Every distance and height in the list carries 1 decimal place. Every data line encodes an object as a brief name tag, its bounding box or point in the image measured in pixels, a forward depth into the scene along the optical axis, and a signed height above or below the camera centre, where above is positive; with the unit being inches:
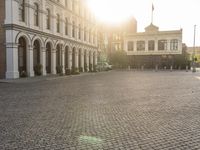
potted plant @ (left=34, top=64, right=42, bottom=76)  967.6 -17.2
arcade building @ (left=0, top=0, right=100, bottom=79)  812.6 +145.6
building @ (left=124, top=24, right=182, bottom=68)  2428.6 +224.1
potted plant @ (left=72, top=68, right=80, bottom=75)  1187.6 -38.5
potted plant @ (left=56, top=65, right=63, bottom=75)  1155.6 -20.8
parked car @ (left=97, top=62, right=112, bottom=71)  1756.4 -7.2
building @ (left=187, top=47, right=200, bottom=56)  5402.1 +422.3
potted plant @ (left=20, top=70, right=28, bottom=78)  873.6 -36.6
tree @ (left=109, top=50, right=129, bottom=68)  2497.5 +75.3
